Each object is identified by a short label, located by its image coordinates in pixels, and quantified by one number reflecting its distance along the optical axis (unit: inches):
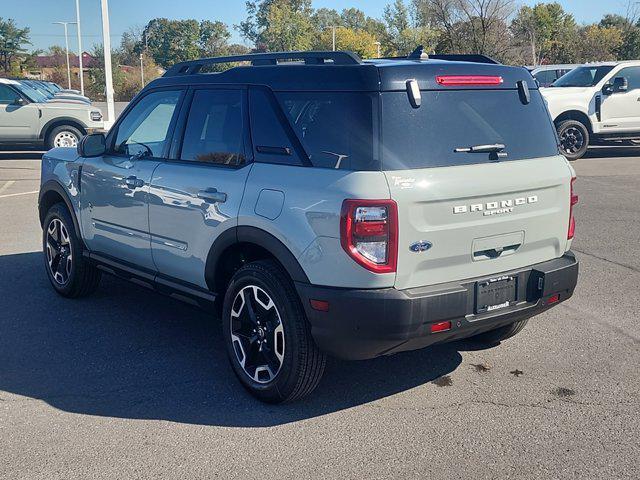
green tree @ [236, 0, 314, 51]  2999.5
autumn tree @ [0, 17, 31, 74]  2465.6
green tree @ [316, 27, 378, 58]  2787.2
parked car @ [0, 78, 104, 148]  659.4
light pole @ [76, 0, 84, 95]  1696.6
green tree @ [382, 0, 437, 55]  2108.0
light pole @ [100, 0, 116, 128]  753.6
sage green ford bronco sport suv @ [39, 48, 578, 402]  144.7
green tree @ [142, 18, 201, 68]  3248.0
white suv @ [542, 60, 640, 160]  623.8
